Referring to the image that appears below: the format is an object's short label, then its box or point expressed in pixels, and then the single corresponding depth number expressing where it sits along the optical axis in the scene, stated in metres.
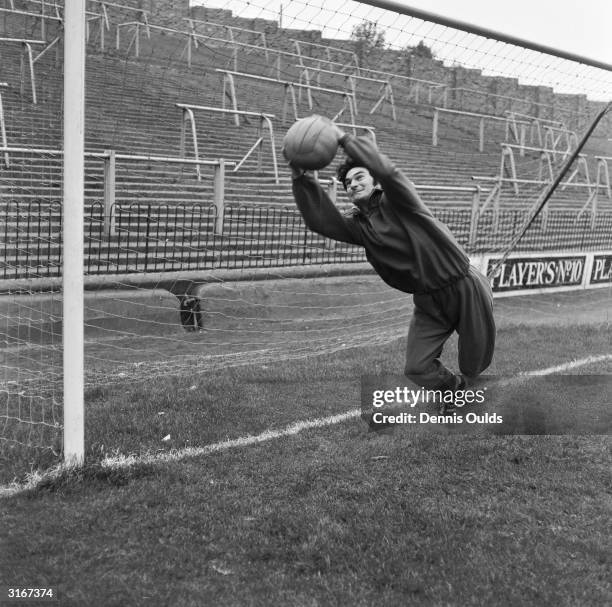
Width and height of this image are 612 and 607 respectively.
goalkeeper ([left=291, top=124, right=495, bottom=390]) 4.28
